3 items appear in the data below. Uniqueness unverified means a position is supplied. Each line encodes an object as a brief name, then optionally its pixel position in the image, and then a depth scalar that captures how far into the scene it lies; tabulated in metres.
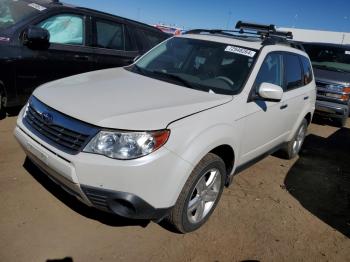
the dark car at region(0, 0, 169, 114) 5.14
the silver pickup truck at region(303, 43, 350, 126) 8.32
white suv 2.65
